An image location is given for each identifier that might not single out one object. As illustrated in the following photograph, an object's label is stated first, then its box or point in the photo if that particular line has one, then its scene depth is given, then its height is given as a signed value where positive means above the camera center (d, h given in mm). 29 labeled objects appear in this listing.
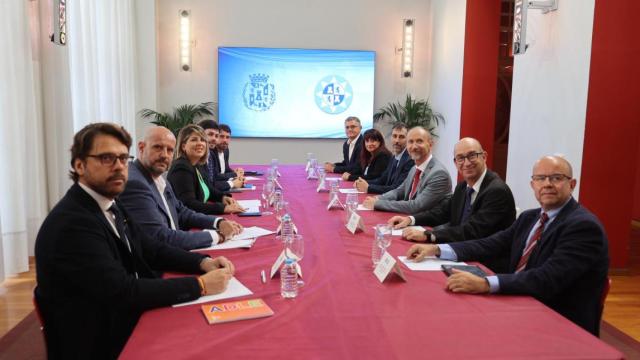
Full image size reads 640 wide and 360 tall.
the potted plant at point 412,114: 8602 -108
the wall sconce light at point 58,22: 4477 +677
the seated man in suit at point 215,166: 4969 -645
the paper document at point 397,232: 2995 -735
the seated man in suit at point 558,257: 1973 -610
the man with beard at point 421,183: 3836 -570
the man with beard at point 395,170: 4875 -632
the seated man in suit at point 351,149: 6629 -562
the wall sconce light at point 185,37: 8320 +1045
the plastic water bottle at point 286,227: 2566 -606
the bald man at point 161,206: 2527 -536
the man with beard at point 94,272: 1692 -569
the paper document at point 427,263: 2291 -706
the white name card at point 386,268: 2068 -652
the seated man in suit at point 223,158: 5672 -636
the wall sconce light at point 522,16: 5035 +923
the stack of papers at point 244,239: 2609 -719
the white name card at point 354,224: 2955 -675
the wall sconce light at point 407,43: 8844 +1096
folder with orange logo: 1661 -682
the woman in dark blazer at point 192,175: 3670 -540
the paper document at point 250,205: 3740 -763
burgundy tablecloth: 1465 -690
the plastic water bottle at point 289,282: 1879 -639
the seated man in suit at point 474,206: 2936 -571
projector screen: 8578 +242
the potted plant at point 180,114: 8109 -196
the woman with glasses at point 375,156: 5918 -560
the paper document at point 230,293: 1825 -695
